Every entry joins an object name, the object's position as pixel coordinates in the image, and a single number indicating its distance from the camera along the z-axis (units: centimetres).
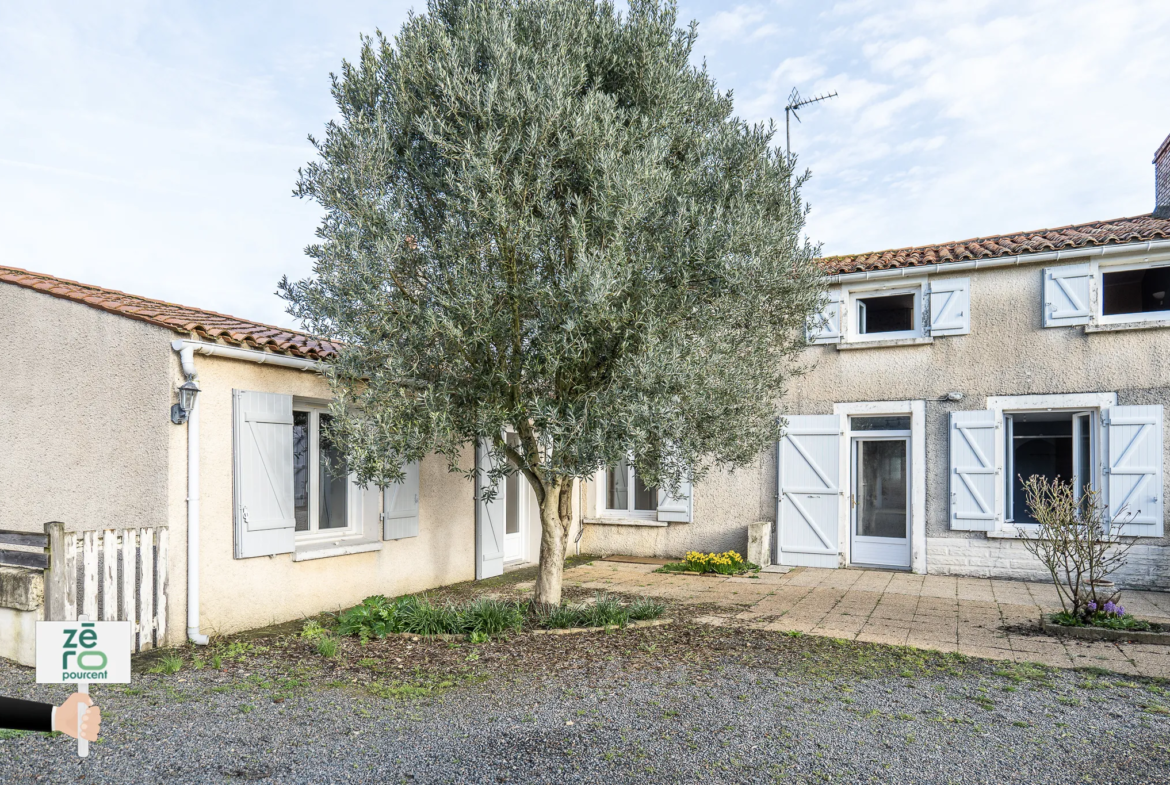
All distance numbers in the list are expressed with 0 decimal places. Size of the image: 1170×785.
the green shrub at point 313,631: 641
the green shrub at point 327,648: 591
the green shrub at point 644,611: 738
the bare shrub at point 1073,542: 684
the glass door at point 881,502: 1066
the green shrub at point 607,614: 699
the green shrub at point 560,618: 692
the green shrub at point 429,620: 673
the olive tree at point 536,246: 580
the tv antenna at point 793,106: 1356
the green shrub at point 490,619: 668
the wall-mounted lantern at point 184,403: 621
